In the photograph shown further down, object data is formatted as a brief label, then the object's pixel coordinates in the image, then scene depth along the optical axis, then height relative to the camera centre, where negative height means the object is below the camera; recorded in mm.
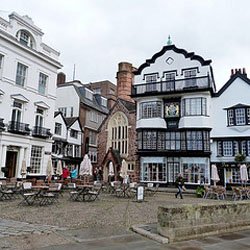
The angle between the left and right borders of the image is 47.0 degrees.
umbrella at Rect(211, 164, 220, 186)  20984 +337
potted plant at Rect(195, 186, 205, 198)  20688 -835
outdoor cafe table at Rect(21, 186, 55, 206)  13144 -968
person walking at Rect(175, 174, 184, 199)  19495 -158
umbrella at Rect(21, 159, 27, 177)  19750 +428
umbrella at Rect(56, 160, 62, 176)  21734 +469
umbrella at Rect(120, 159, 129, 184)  22883 +553
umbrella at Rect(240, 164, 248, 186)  20453 +519
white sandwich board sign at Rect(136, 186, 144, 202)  15738 -782
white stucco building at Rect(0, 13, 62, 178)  22338 +6632
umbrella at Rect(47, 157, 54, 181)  19406 +400
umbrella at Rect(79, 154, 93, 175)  18266 +623
